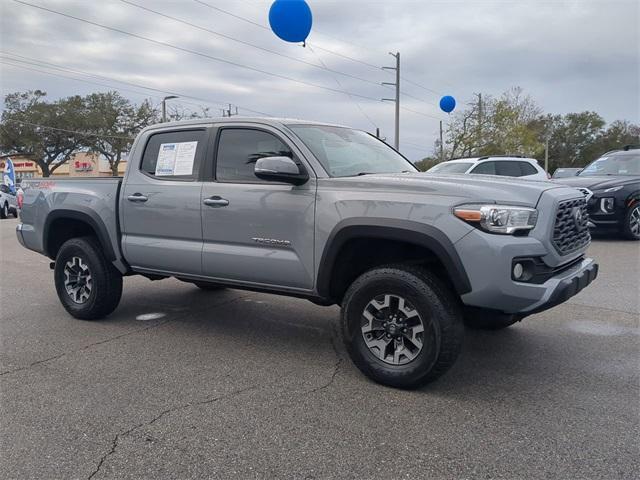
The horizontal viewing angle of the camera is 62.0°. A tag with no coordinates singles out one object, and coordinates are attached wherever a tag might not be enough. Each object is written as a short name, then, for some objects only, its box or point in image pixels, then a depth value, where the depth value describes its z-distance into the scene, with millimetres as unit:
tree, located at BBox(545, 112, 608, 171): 67000
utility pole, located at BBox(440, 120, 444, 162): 39719
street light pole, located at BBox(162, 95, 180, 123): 38594
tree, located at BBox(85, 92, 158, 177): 48000
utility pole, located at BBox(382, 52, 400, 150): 29564
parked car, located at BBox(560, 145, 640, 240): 10141
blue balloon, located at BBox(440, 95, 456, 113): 27109
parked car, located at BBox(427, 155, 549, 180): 12680
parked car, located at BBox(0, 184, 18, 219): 22391
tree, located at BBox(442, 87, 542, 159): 37906
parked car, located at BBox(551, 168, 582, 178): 20200
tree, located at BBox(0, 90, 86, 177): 45594
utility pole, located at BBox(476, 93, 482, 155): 37812
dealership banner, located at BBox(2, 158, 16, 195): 26617
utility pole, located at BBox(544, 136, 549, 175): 48938
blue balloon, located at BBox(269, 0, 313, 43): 11609
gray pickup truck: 3381
